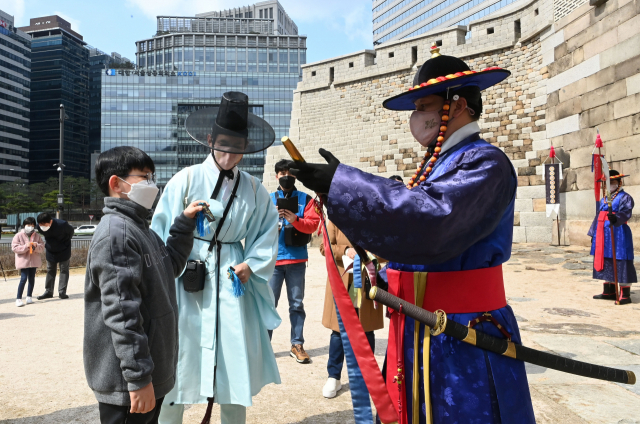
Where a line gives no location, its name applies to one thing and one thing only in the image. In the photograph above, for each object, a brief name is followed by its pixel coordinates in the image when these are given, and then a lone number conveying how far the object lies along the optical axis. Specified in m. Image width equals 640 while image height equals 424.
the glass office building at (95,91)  94.23
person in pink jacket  7.59
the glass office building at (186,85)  68.00
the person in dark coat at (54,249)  8.00
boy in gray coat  1.75
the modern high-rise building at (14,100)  75.31
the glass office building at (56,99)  85.62
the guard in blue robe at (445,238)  1.24
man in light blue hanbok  2.53
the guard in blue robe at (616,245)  6.73
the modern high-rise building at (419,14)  60.22
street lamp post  20.82
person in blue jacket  4.36
